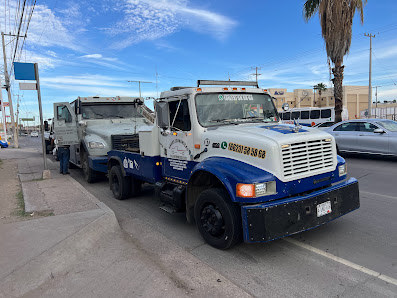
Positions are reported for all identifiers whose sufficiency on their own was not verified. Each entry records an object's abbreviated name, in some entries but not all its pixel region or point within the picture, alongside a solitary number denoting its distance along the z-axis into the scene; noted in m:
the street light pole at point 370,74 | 32.38
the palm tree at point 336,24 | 16.03
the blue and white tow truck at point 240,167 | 3.58
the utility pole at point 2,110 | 23.70
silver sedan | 10.55
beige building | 65.94
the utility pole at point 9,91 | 28.48
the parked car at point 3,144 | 29.72
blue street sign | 9.30
